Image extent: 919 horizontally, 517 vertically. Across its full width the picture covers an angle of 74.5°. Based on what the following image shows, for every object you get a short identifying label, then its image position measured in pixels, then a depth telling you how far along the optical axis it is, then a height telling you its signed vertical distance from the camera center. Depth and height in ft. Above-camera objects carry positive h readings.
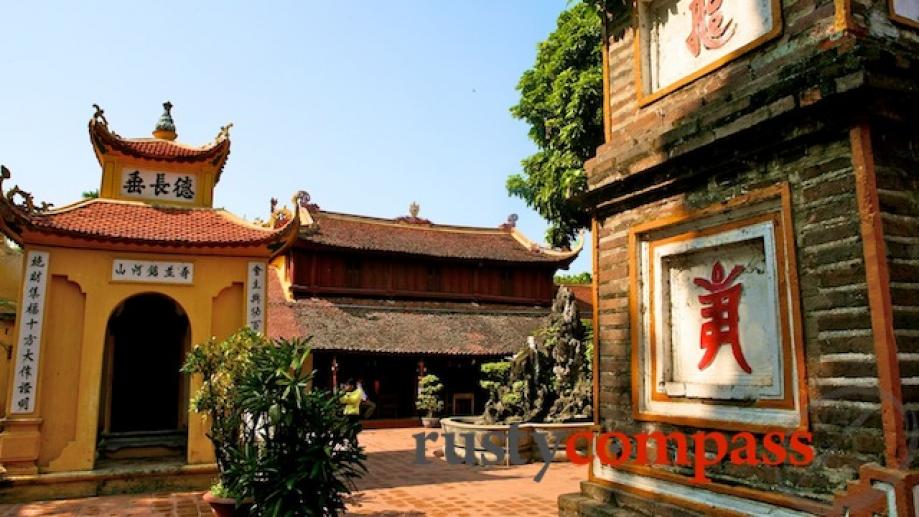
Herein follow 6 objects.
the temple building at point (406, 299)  66.59 +6.80
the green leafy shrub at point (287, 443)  19.60 -3.04
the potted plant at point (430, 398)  63.00 -4.70
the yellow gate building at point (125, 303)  30.55 +2.79
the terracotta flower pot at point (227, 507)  21.68 -5.54
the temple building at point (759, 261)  10.83 +1.99
